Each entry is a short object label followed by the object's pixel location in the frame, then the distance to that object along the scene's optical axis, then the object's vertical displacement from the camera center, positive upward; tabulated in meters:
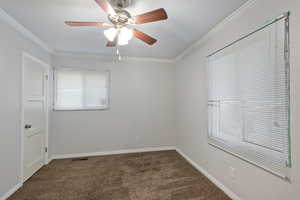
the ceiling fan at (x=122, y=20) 1.41 +0.86
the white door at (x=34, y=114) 2.42 -0.27
